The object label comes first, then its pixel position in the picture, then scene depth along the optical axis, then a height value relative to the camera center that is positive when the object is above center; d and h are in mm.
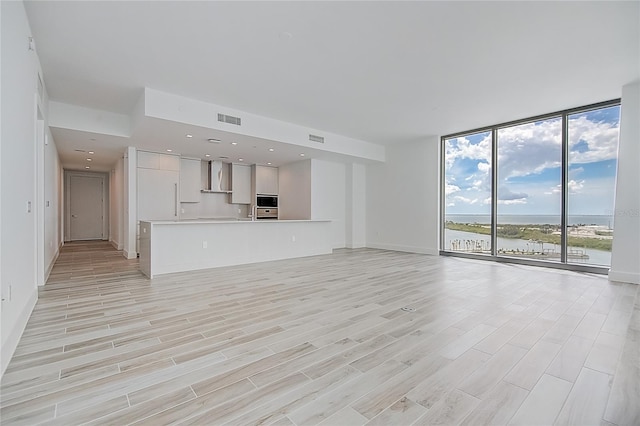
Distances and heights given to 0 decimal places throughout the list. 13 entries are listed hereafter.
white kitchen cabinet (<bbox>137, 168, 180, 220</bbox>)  7121 +347
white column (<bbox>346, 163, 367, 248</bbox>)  9078 +118
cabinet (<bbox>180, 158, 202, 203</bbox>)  8180 +785
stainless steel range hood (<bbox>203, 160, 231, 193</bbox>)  8578 +937
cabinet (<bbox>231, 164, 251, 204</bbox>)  8977 +765
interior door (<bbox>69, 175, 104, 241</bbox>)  10406 +18
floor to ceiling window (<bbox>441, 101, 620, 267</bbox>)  5352 +472
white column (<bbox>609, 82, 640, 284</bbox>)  4547 +296
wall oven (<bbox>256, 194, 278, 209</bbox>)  9193 +250
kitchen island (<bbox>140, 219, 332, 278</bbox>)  5070 -680
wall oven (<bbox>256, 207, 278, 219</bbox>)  9211 -126
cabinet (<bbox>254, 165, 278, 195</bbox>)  9141 +913
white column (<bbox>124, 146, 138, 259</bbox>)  6867 +160
